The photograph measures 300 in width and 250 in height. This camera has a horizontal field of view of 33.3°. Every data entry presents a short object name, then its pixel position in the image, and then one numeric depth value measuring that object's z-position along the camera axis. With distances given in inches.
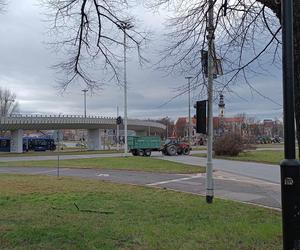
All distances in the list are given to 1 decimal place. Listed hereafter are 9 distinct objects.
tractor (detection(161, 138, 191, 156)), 2118.6
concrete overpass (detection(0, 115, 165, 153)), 3032.2
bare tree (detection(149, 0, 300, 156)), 297.6
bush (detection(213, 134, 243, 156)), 1902.1
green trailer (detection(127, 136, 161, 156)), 2074.8
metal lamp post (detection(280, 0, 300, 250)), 175.8
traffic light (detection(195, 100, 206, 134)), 504.4
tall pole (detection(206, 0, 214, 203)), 395.2
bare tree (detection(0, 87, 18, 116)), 3989.9
